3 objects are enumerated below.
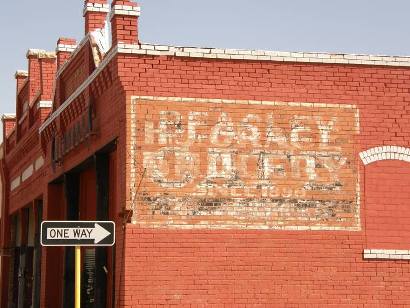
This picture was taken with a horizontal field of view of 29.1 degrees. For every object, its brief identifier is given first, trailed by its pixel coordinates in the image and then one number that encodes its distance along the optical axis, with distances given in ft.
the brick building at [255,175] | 44.04
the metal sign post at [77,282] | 32.65
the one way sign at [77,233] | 33.37
